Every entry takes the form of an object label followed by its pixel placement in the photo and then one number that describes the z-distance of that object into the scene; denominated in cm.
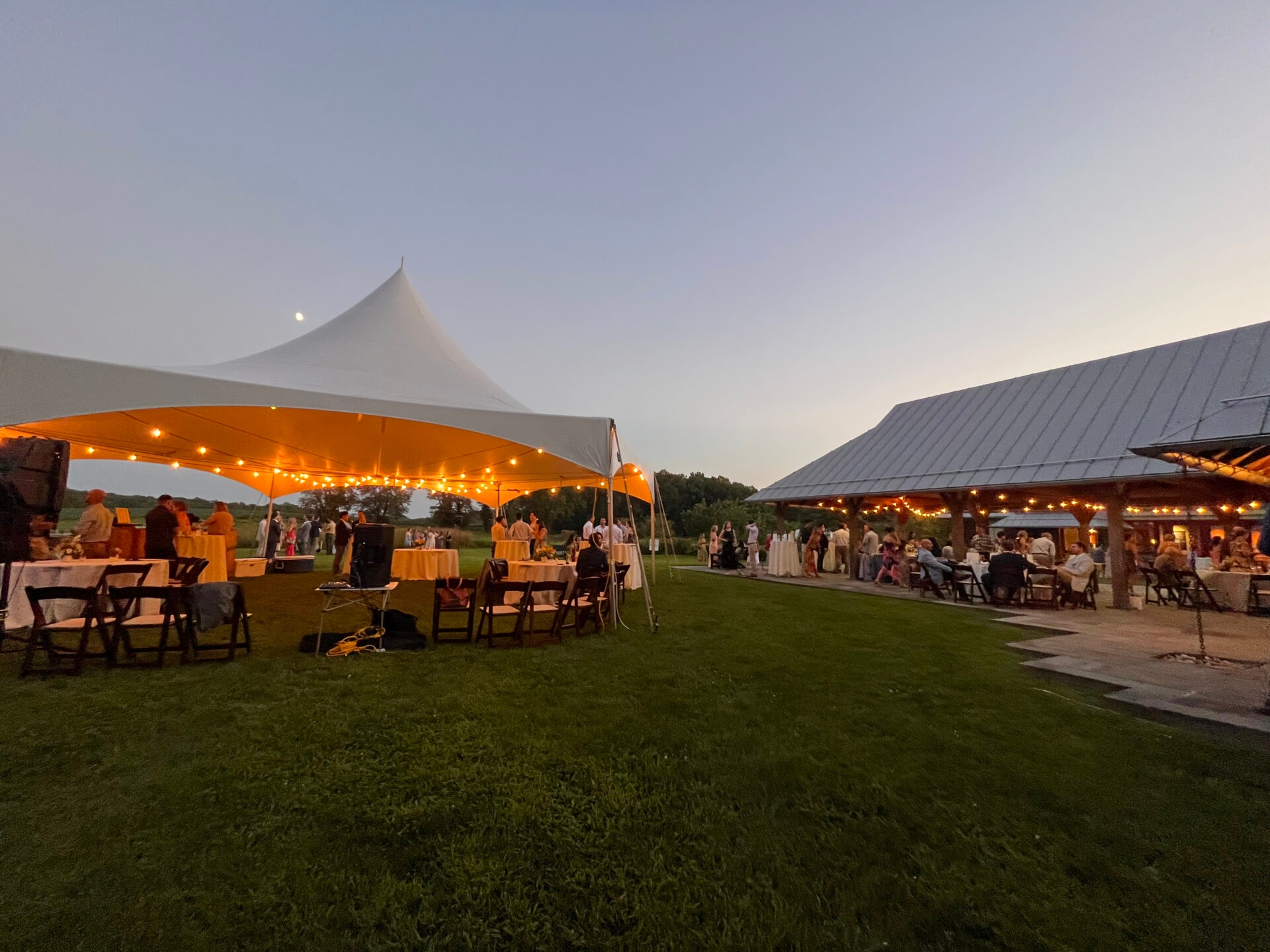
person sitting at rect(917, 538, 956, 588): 1057
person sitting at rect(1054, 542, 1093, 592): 944
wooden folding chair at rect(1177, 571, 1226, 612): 893
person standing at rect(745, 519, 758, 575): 1705
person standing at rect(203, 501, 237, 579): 898
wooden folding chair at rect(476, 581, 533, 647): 562
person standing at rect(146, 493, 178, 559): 714
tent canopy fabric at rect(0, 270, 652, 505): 485
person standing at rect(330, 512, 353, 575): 1159
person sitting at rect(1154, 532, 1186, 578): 953
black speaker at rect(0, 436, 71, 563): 492
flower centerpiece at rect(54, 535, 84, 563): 606
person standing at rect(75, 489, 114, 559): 641
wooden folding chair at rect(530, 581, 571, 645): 577
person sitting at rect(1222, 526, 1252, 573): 1015
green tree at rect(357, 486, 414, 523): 3391
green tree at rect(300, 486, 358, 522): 2938
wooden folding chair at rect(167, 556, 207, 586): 639
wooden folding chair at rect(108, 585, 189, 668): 423
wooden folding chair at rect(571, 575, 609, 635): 623
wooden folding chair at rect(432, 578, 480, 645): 561
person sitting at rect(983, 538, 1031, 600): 965
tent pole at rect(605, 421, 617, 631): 680
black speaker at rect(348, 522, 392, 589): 524
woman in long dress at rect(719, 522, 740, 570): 1772
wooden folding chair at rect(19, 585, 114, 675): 391
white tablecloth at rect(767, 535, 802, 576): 1573
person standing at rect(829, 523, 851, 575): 1738
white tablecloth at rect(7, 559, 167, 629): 537
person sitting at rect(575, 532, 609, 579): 635
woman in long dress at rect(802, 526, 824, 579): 1573
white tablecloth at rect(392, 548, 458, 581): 1127
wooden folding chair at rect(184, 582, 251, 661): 464
